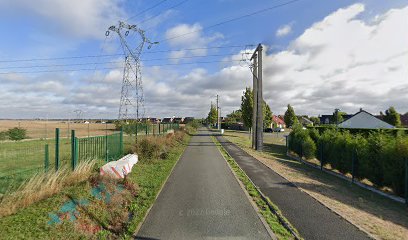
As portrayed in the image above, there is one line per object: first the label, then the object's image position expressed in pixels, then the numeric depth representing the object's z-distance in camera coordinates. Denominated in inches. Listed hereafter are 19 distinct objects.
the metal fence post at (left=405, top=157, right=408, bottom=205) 402.3
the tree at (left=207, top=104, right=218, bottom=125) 4421.8
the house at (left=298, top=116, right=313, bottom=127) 4518.7
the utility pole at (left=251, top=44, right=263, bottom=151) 1012.5
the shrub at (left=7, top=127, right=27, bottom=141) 1122.5
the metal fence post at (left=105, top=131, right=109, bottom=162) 540.4
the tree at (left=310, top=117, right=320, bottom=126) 4468.5
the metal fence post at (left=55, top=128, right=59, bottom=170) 350.3
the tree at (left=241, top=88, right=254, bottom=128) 1743.4
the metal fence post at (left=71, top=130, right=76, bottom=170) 386.8
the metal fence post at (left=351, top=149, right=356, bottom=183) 561.6
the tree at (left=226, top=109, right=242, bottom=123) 4703.3
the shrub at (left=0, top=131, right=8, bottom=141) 1080.8
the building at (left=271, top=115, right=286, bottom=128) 3756.4
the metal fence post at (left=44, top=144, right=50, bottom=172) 361.0
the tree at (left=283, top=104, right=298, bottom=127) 3162.9
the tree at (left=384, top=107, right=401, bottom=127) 2352.4
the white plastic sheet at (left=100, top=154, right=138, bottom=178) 386.9
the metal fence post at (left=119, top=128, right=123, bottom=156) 645.9
